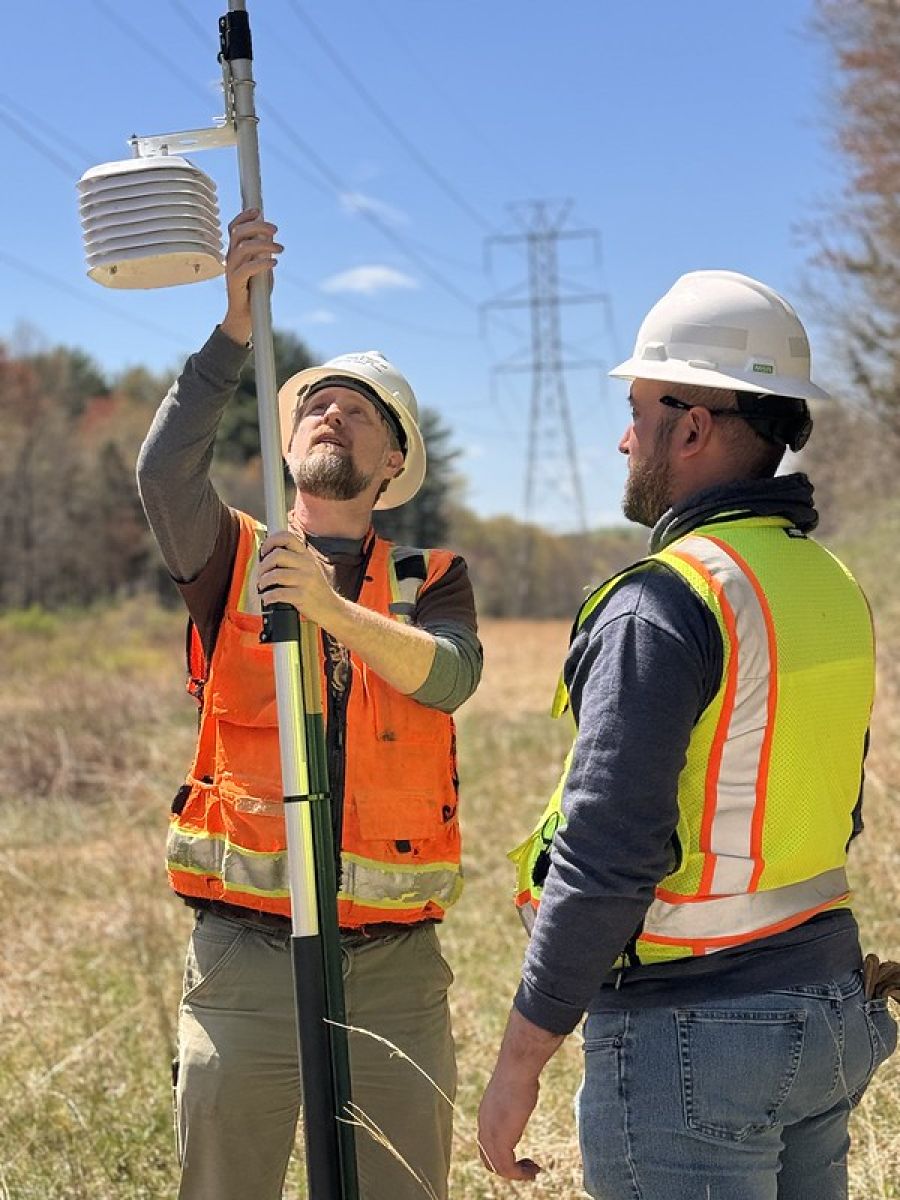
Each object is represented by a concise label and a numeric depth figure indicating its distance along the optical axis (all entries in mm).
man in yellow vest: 1947
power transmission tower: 45750
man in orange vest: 2863
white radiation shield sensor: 2402
